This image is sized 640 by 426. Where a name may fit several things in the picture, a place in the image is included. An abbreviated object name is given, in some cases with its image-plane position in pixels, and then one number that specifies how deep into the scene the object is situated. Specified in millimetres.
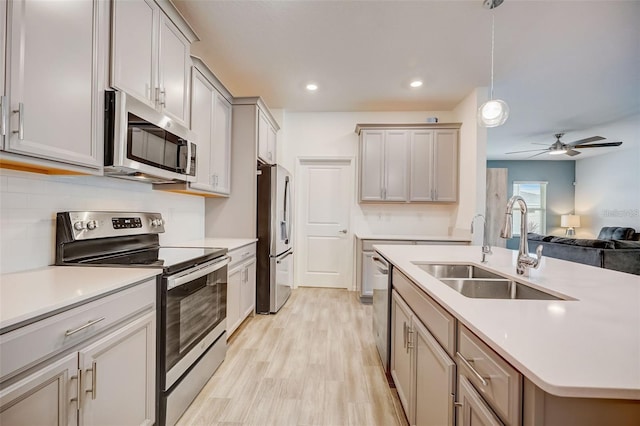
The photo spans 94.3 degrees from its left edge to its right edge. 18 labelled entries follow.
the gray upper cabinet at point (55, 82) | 1113
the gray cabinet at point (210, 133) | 2527
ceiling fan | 5188
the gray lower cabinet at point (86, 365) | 866
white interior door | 4738
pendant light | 2357
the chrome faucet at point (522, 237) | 1476
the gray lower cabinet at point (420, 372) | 1081
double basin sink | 1405
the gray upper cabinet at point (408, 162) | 4223
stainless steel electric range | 1552
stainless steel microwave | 1559
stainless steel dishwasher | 2098
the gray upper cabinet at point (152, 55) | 1619
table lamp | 7613
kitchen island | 582
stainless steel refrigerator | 3445
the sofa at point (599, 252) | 3906
